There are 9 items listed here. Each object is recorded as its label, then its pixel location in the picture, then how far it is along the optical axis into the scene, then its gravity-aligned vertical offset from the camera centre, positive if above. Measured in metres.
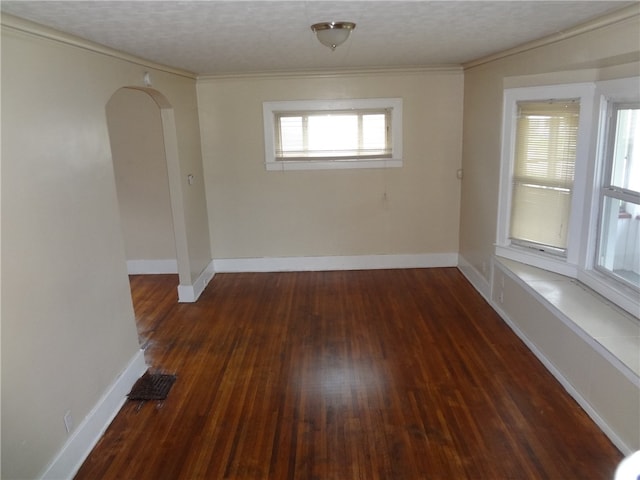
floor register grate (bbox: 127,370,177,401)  3.24 -1.71
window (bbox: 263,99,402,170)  5.37 +0.04
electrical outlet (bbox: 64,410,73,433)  2.51 -1.47
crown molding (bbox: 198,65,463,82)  5.05 +0.75
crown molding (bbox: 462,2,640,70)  2.31 +0.61
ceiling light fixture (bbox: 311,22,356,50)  2.46 +0.59
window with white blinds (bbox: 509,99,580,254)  3.63 -0.31
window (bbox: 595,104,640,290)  3.01 -0.46
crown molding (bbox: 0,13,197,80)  2.10 +0.60
